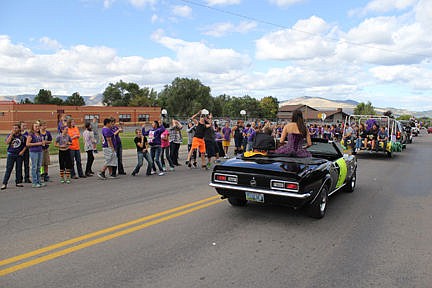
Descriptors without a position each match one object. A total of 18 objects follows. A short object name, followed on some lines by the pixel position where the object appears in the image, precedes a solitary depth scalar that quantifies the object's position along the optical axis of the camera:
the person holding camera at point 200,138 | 11.20
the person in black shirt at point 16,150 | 8.22
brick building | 45.16
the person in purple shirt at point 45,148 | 8.79
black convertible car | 4.95
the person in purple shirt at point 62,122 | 9.89
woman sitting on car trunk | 6.16
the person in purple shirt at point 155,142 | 10.28
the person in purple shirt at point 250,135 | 14.27
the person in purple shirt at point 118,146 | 9.82
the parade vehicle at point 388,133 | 15.05
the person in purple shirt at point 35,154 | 8.07
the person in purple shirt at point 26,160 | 8.62
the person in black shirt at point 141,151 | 9.88
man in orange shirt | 9.34
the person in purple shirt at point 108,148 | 9.27
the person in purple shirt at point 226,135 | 15.19
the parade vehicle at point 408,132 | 26.49
